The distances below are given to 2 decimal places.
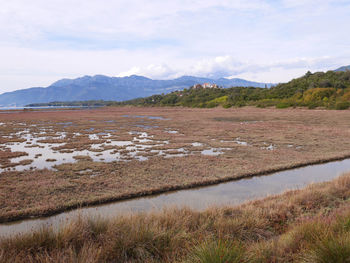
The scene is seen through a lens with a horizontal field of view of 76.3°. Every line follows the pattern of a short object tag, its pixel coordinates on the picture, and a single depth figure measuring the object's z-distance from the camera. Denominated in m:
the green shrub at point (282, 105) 80.86
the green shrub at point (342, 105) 65.81
